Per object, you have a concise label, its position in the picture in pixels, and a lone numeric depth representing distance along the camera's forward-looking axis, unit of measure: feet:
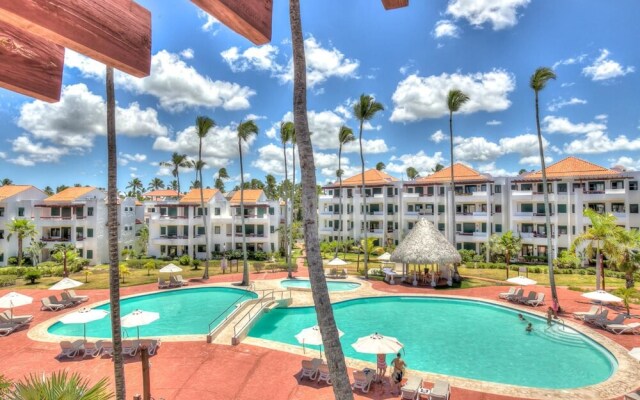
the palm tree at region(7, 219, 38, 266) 134.31
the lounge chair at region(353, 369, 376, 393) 44.60
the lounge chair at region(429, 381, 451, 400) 40.42
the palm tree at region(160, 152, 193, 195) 156.35
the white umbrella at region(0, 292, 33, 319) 65.72
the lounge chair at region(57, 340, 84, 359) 54.49
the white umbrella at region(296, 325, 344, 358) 49.30
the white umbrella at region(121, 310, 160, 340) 55.67
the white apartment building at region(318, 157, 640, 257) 137.80
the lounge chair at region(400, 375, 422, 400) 41.52
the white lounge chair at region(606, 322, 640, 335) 63.41
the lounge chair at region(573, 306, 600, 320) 70.18
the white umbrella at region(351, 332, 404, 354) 45.92
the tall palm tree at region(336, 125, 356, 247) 125.39
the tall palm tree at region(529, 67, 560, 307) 77.30
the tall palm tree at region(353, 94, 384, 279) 112.68
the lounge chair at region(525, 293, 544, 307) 82.12
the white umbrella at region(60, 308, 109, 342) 57.72
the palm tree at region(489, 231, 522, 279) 117.08
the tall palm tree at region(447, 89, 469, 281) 110.63
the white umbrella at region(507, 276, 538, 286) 86.48
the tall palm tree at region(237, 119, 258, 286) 108.78
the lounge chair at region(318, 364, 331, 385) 46.55
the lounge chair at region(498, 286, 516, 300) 87.36
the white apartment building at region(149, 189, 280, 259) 163.73
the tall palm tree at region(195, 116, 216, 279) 109.60
